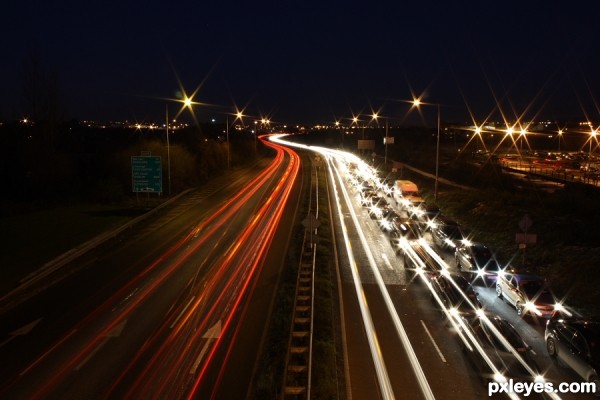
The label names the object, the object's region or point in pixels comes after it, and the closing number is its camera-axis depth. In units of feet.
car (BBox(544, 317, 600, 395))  41.24
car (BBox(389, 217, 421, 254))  92.59
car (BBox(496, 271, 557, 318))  57.21
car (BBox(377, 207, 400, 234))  107.04
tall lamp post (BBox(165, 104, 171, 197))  127.31
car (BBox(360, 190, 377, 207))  140.93
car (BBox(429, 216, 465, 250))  89.40
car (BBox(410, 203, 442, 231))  108.46
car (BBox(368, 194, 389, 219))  123.03
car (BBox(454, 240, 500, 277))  71.83
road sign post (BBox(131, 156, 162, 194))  122.31
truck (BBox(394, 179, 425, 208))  131.95
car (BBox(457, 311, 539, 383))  42.93
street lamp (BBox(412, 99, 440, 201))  126.21
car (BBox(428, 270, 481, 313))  56.44
